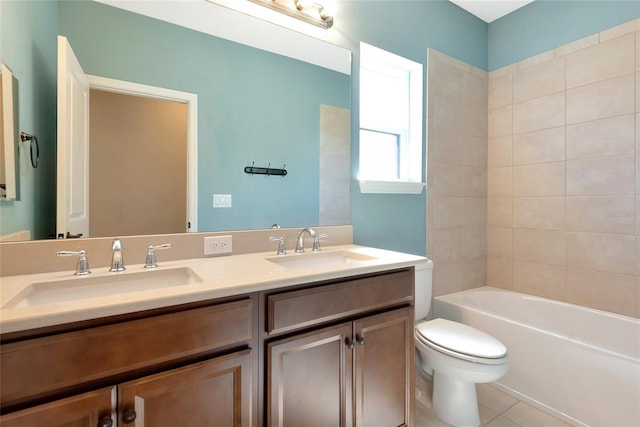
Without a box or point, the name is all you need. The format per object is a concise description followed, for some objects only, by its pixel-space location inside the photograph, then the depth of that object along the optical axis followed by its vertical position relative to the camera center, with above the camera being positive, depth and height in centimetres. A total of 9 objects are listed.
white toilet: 146 -71
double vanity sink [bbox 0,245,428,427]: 71 -38
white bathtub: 148 -77
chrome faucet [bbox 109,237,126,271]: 112 -16
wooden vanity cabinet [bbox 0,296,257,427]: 69 -41
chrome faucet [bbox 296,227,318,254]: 156 -14
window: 205 +65
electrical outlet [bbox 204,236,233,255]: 142 -15
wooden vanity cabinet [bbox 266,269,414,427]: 104 -53
